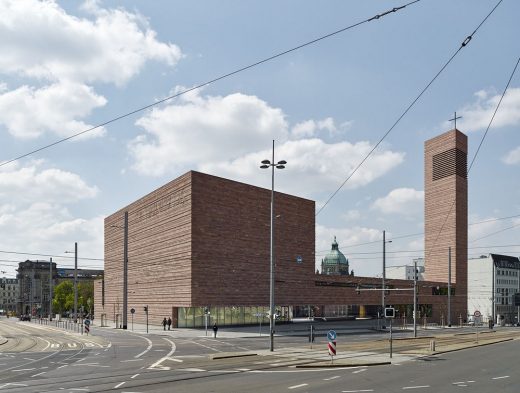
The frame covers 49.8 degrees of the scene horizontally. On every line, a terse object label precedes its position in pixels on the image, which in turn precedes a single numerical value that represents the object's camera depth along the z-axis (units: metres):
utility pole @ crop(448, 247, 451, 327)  86.69
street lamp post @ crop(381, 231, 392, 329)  57.86
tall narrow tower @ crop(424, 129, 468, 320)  95.56
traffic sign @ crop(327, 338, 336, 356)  27.59
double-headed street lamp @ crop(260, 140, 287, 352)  34.53
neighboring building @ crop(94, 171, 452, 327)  63.84
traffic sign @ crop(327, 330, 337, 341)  27.73
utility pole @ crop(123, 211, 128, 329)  59.12
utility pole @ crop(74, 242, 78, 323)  65.47
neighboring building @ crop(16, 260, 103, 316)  160.50
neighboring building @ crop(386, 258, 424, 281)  150.12
